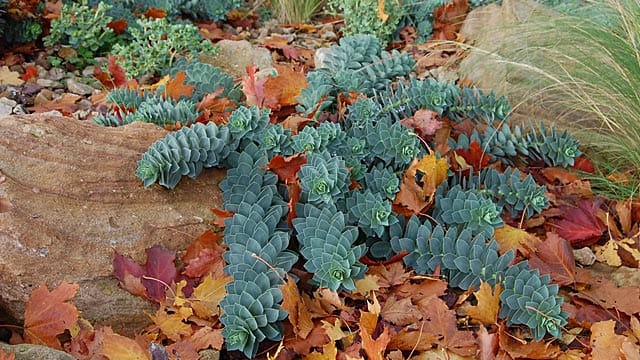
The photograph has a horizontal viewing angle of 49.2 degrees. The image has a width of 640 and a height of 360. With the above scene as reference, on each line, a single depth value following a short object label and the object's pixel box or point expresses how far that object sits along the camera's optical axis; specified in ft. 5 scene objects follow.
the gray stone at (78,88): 9.55
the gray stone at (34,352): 4.77
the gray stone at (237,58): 10.19
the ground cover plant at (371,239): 5.66
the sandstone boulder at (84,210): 5.81
